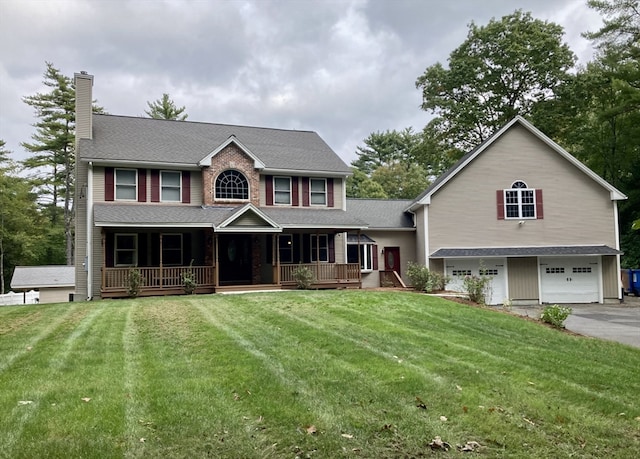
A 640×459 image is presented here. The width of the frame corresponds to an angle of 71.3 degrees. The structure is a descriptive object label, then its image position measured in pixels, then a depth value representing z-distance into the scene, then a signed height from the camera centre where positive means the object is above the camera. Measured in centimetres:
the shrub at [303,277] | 1889 -101
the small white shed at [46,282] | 3109 -156
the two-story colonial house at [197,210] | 1770 +198
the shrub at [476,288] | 1520 -132
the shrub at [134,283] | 1647 -93
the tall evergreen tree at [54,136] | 4194 +1166
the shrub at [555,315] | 1128 -172
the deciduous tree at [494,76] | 3011 +1224
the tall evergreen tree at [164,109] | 4653 +1552
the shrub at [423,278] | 1867 -119
